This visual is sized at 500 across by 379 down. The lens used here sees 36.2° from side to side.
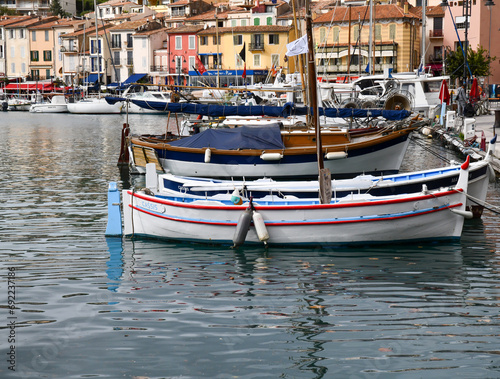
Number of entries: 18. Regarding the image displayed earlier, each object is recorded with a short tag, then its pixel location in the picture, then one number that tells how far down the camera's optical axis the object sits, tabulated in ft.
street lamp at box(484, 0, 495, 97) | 223.94
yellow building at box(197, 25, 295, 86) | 292.61
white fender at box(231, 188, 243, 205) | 49.67
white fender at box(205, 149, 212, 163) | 80.09
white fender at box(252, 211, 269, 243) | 48.62
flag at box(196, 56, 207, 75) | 154.18
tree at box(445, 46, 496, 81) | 187.21
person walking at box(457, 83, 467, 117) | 124.77
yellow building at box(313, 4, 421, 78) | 262.47
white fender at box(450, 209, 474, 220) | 48.83
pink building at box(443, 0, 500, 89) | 230.27
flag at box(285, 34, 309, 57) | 49.39
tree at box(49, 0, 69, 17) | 470.39
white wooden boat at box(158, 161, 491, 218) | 53.78
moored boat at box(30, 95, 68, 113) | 276.00
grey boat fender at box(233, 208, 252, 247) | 48.83
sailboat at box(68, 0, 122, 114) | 261.24
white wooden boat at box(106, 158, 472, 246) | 48.55
